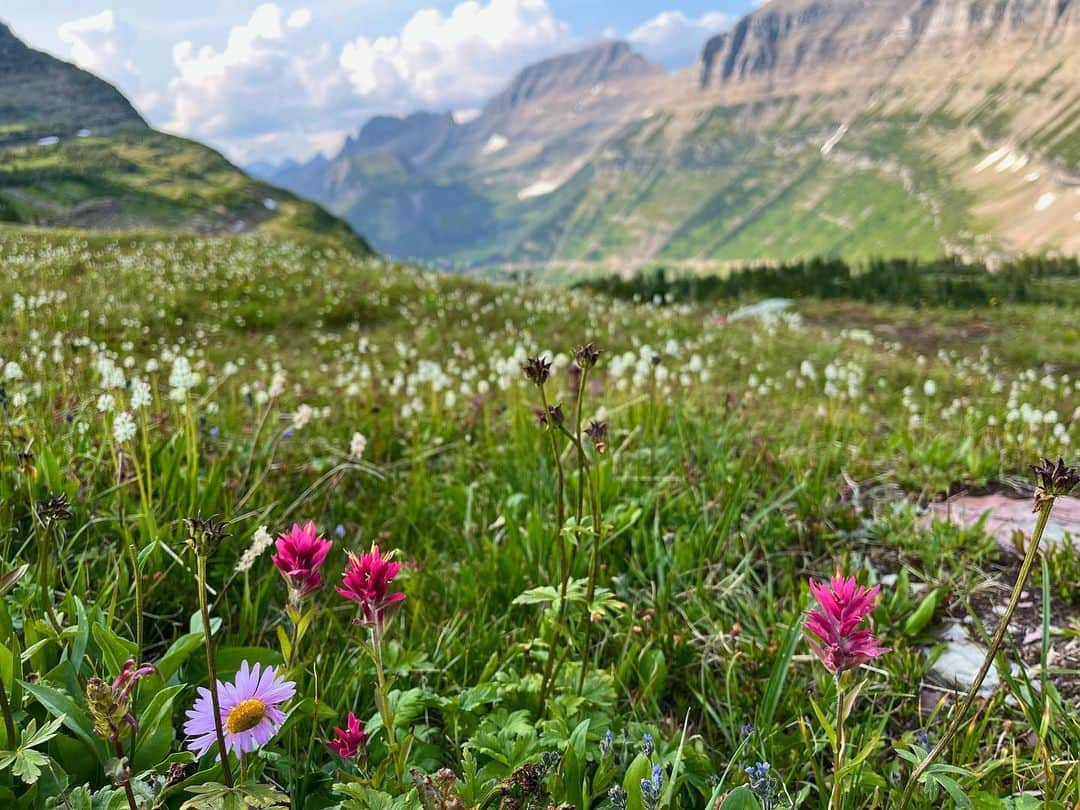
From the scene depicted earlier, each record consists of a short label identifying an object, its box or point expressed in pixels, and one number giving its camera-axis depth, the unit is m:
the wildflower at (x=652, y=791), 0.38
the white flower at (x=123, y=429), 0.67
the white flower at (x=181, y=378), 0.85
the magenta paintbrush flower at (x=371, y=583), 0.37
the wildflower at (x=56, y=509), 0.44
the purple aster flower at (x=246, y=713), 0.37
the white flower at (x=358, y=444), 0.84
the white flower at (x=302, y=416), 0.82
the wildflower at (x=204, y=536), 0.33
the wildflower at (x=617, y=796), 0.39
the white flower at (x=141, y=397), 0.73
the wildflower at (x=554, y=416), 0.45
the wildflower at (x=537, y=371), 0.44
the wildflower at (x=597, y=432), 0.51
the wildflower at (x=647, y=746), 0.45
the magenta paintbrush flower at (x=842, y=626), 0.36
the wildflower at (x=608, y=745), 0.47
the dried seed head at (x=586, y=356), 0.46
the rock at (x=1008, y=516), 0.85
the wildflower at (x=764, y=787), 0.38
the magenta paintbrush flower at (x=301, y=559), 0.39
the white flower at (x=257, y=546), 0.51
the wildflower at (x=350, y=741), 0.42
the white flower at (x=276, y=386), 0.91
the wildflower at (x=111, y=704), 0.32
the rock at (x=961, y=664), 0.64
